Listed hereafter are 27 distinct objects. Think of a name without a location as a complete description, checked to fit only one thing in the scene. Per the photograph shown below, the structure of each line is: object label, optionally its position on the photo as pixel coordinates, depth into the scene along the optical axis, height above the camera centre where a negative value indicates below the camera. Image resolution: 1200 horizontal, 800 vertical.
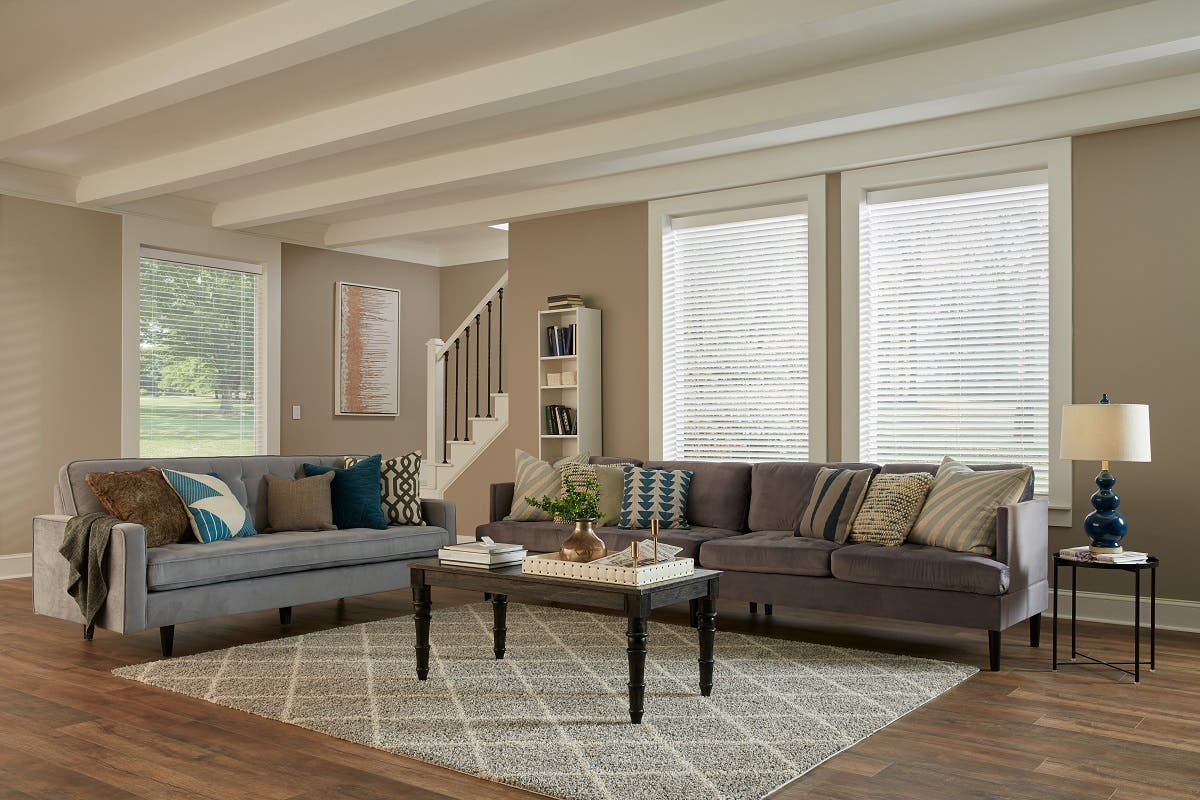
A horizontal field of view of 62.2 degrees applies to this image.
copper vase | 3.85 -0.56
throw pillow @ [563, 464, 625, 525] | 5.88 -0.49
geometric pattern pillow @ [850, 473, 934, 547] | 4.78 -0.52
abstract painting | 9.35 +0.47
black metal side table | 4.01 -0.86
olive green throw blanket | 4.37 -0.71
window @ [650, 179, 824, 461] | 6.37 +0.51
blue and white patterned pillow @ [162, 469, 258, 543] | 4.86 -0.54
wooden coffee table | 3.44 -0.72
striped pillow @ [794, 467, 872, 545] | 4.98 -0.52
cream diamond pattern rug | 3.00 -1.12
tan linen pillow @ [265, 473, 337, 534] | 5.38 -0.57
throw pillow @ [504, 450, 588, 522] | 6.09 -0.52
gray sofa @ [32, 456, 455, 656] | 4.34 -0.80
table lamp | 4.27 -0.17
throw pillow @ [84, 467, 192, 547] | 4.64 -0.49
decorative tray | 3.56 -0.63
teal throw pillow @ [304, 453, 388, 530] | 5.59 -0.54
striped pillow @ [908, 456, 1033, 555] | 4.55 -0.50
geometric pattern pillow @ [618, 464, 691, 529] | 5.78 -0.57
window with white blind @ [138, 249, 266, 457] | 7.96 +0.34
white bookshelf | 7.17 +0.09
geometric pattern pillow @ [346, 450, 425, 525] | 5.77 -0.53
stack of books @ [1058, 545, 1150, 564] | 4.18 -0.65
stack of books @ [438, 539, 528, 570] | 3.98 -0.63
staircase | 8.11 -0.02
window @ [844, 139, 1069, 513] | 5.57 +0.47
